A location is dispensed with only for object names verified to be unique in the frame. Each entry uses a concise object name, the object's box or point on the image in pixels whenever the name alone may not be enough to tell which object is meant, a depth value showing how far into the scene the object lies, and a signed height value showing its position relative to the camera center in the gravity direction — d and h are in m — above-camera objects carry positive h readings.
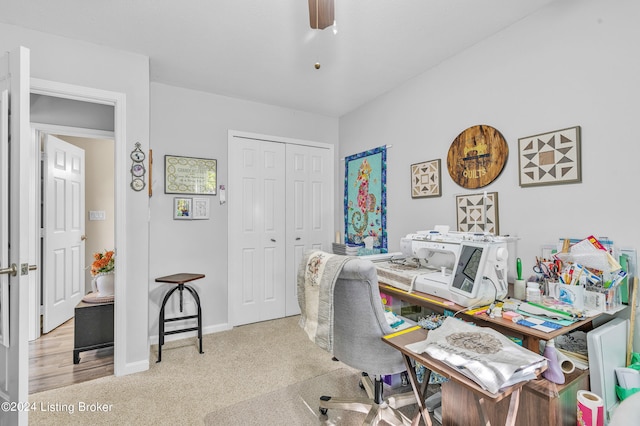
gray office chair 1.43 -0.55
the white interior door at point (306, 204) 3.68 +0.13
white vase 2.68 -0.61
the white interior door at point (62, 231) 3.08 -0.17
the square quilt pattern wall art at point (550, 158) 1.77 +0.35
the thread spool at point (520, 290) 1.72 -0.44
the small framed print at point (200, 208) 3.11 +0.07
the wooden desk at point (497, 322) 1.29 -0.51
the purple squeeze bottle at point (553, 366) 1.24 -0.63
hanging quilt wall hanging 3.26 +0.20
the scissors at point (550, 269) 1.67 -0.31
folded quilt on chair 1.46 -0.40
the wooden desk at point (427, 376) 0.99 -0.57
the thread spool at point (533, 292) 1.60 -0.42
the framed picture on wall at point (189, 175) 3.00 +0.41
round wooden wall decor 2.16 +0.44
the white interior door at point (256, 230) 3.33 -0.17
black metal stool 2.60 -0.73
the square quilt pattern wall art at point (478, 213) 2.19 +0.01
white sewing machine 1.54 -0.31
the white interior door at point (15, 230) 1.32 -0.06
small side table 2.49 -0.94
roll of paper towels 1.22 -0.81
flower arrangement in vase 2.68 -0.51
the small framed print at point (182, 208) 3.02 +0.07
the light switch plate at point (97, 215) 4.05 +0.01
